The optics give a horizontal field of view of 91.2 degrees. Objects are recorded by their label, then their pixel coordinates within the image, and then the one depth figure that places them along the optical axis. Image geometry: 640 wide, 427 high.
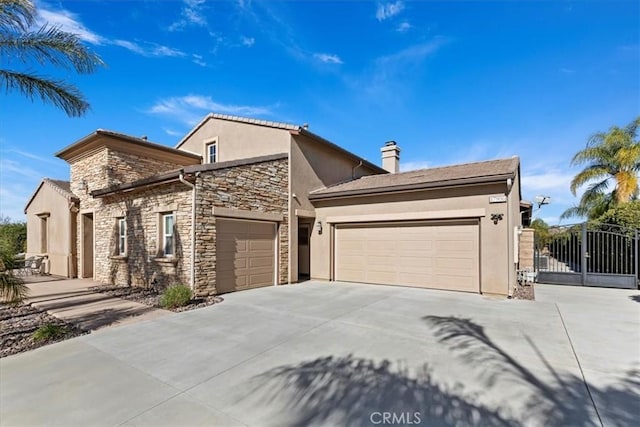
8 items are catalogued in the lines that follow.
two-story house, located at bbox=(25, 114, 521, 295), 9.77
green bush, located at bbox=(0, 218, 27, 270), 19.72
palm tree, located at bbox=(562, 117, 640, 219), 16.83
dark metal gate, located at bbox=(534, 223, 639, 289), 11.69
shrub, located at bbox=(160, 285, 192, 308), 8.21
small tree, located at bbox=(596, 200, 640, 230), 11.96
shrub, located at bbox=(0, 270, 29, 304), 6.04
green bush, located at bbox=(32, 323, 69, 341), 5.79
